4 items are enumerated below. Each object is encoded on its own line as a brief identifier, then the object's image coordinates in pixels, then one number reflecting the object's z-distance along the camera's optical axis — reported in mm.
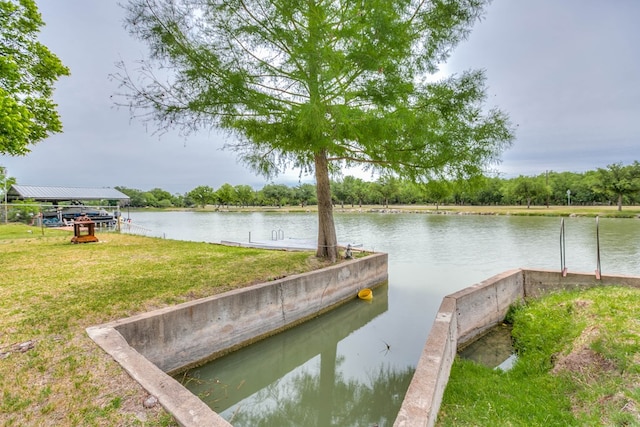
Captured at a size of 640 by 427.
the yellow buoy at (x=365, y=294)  8461
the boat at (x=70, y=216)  21458
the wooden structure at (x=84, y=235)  11672
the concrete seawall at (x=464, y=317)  2711
